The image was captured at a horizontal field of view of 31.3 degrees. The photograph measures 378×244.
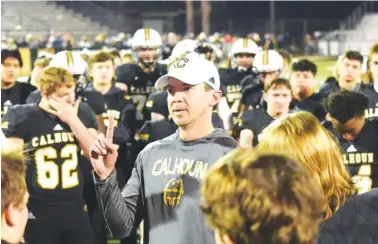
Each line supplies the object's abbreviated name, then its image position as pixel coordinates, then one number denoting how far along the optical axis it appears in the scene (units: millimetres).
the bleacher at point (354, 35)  33206
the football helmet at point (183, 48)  7598
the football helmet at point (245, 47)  8547
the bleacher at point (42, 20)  34938
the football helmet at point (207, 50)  7477
